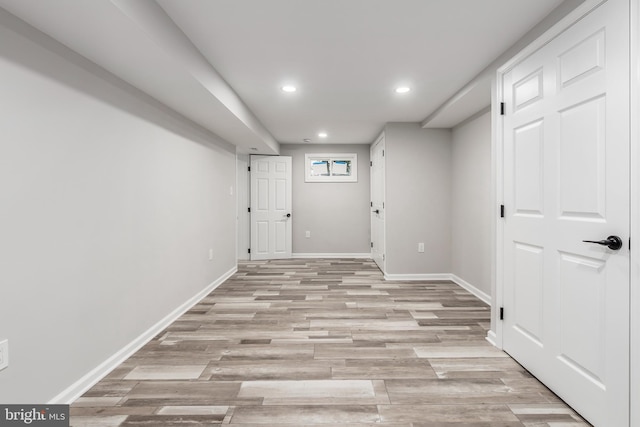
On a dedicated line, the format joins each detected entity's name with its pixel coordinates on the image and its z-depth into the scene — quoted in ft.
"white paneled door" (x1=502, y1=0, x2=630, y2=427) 4.71
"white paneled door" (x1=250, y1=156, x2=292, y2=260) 20.06
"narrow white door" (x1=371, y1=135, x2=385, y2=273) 16.24
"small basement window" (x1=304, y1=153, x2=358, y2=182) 20.40
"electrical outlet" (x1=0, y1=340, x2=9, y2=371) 4.58
